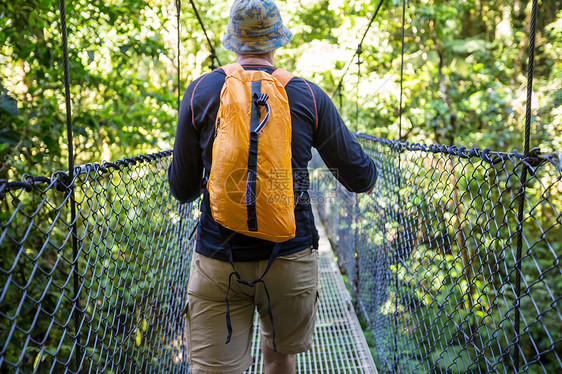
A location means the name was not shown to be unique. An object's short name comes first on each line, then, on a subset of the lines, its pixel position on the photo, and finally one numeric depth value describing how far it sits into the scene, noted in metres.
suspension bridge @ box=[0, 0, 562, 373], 0.74
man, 0.94
